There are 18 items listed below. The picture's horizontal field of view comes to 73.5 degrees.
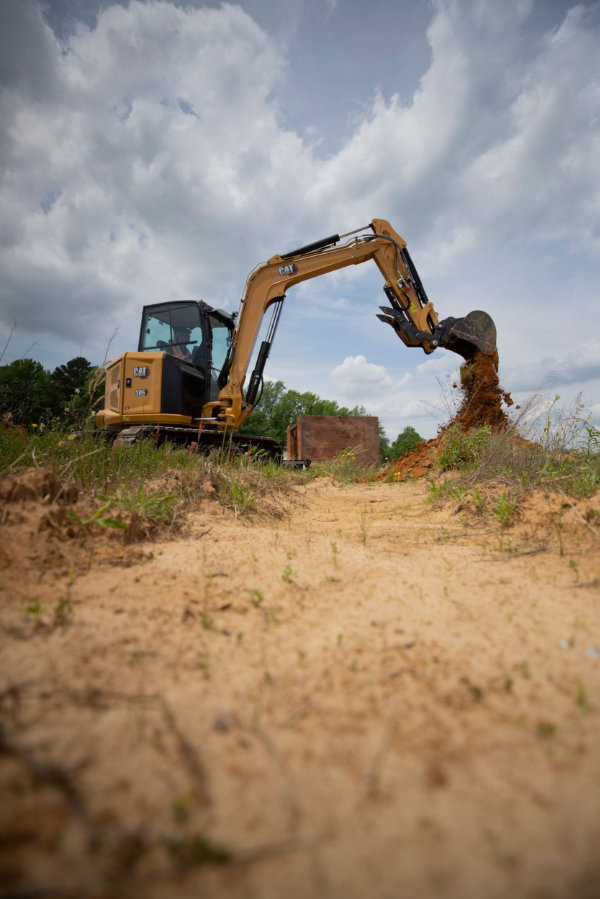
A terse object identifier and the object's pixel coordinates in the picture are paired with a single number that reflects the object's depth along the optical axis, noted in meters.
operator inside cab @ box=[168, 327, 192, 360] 7.54
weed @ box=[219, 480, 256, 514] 3.47
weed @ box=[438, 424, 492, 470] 5.43
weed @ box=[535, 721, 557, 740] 0.99
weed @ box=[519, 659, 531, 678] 1.21
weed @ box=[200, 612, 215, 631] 1.50
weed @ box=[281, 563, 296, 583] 1.97
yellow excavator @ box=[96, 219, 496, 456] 6.96
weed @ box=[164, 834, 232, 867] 0.69
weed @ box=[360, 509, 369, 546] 2.86
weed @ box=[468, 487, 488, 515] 3.32
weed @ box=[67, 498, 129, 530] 2.15
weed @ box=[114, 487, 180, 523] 2.49
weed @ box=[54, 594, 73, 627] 1.41
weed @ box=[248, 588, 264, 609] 1.72
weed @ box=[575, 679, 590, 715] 1.07
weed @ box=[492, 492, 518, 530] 2.88
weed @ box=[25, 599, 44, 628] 1.38
